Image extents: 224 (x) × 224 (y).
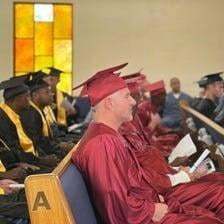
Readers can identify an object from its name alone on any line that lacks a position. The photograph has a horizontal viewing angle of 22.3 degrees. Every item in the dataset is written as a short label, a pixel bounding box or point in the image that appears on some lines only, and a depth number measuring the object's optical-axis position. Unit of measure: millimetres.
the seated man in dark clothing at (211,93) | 8266
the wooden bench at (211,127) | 4657
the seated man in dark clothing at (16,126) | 5777
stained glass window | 11391
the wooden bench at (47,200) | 2516
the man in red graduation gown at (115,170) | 3018
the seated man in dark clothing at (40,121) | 6625
